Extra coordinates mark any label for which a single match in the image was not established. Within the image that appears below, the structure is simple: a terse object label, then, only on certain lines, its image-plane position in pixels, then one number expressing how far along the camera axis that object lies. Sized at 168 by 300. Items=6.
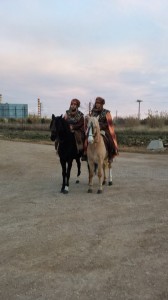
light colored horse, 9.18
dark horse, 9.28
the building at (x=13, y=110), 70.69
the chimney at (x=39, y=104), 75.64
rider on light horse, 10.23
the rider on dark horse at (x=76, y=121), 10.32
